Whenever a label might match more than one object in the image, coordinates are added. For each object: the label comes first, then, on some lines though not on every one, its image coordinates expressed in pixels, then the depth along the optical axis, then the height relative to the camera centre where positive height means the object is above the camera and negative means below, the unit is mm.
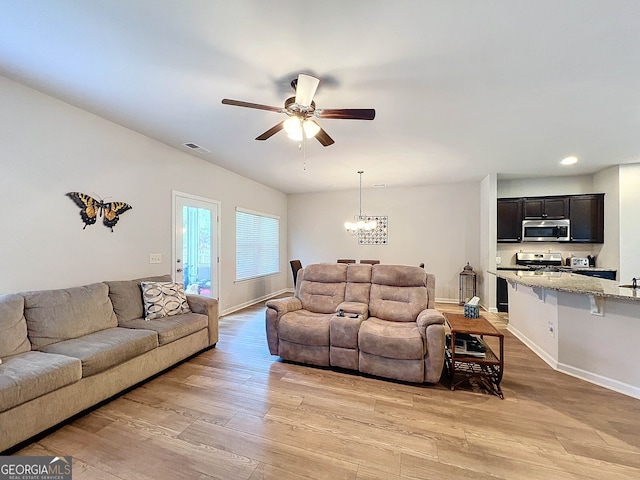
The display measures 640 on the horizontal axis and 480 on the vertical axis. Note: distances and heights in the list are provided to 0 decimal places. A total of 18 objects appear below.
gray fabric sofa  1747 -882
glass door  4055 -41
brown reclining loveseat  2562 -889
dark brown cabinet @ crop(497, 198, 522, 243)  5363 +461
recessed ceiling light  4219 +1317
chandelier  5522 +352
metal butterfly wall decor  2848 +367
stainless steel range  5180 -447
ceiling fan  2037 +1067
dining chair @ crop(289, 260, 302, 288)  5773 -524
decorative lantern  5801 -946
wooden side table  2395 -1063
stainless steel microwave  5168 +223
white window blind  5512 -58
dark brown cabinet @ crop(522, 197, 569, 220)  5160 +670
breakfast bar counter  2408 -862
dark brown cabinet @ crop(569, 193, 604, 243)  4980 +463
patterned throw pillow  3068 -692
